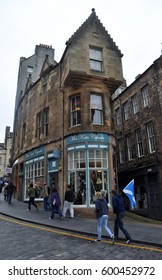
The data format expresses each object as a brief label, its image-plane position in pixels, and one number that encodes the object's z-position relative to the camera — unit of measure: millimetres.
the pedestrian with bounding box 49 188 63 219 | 11552
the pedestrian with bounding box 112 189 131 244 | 7500
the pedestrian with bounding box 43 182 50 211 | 14525
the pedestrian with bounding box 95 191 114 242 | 7434
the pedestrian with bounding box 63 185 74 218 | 12203
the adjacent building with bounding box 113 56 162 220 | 17828
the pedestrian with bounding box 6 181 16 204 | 17766
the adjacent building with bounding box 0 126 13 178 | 60503
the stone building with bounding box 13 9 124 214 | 14016
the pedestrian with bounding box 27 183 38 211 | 14156
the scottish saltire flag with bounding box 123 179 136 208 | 8307
